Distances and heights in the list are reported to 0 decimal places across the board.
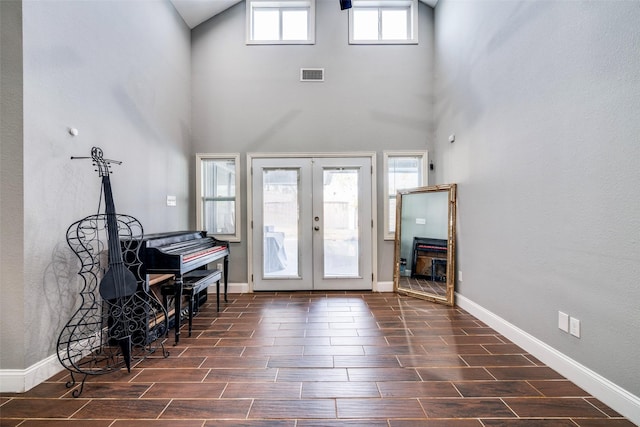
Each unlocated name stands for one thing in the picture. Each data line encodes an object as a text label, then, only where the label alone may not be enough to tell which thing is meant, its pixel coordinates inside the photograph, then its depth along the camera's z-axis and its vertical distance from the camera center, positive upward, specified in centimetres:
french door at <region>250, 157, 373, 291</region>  427 -18
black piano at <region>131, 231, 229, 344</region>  250 -43
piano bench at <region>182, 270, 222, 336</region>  273 -72
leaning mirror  367 -43
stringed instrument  208 -78
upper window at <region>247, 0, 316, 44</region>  432 +287
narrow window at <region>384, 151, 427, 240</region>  431 +54
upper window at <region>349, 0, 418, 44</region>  431 +286
